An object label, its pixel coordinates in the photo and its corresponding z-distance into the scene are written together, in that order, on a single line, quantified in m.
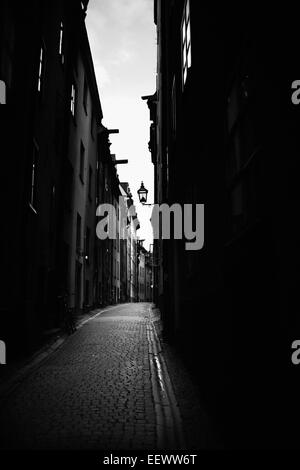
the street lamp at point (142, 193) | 19.05
